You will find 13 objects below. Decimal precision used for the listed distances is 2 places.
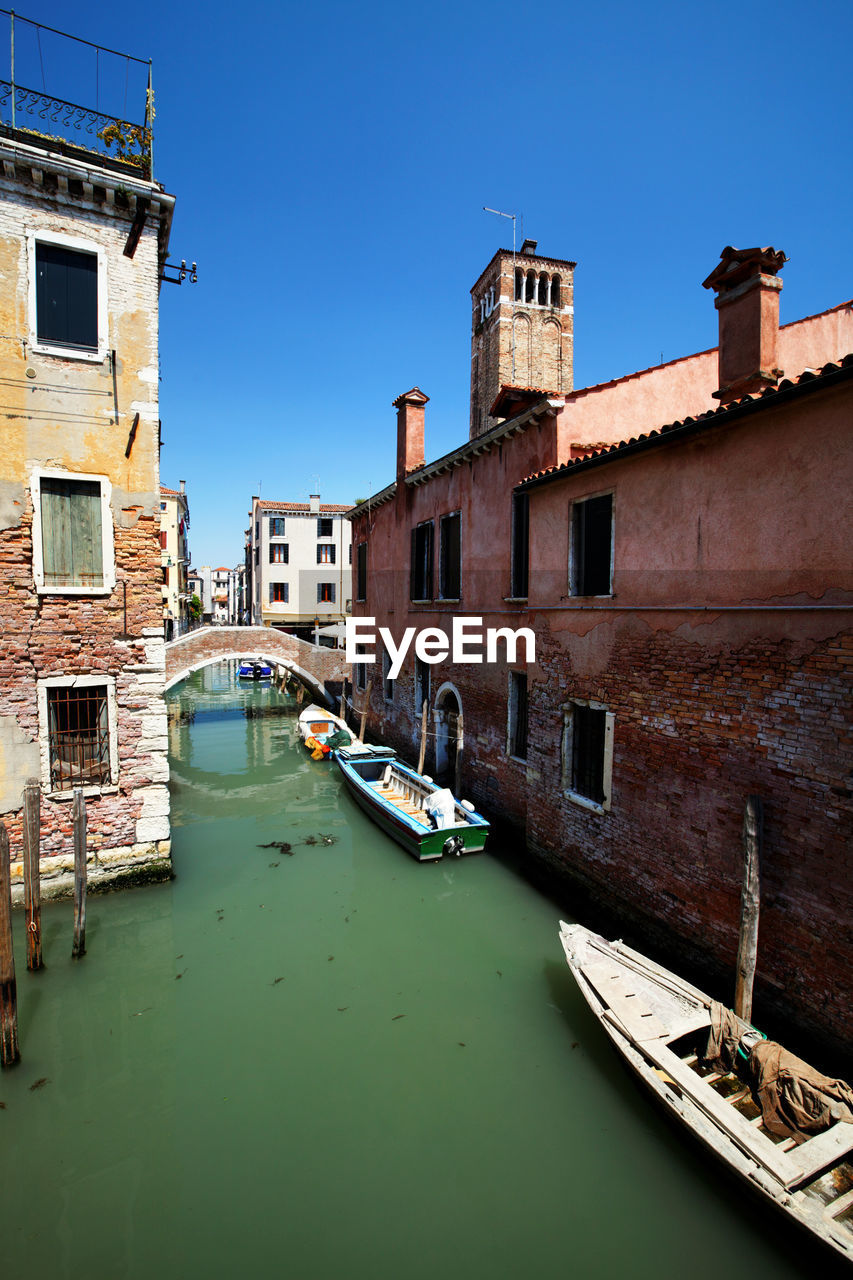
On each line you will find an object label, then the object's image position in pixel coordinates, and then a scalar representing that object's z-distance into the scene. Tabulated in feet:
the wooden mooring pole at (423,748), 41.70
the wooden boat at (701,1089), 12.72
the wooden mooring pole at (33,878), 23.24
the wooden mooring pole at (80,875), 23.94
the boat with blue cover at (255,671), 111.75
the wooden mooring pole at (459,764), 39.47
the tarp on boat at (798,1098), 14.19
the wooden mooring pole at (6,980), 17.79
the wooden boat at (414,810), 32.83
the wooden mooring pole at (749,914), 17.46
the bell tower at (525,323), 85.92
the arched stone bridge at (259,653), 64.90
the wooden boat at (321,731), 56.03
